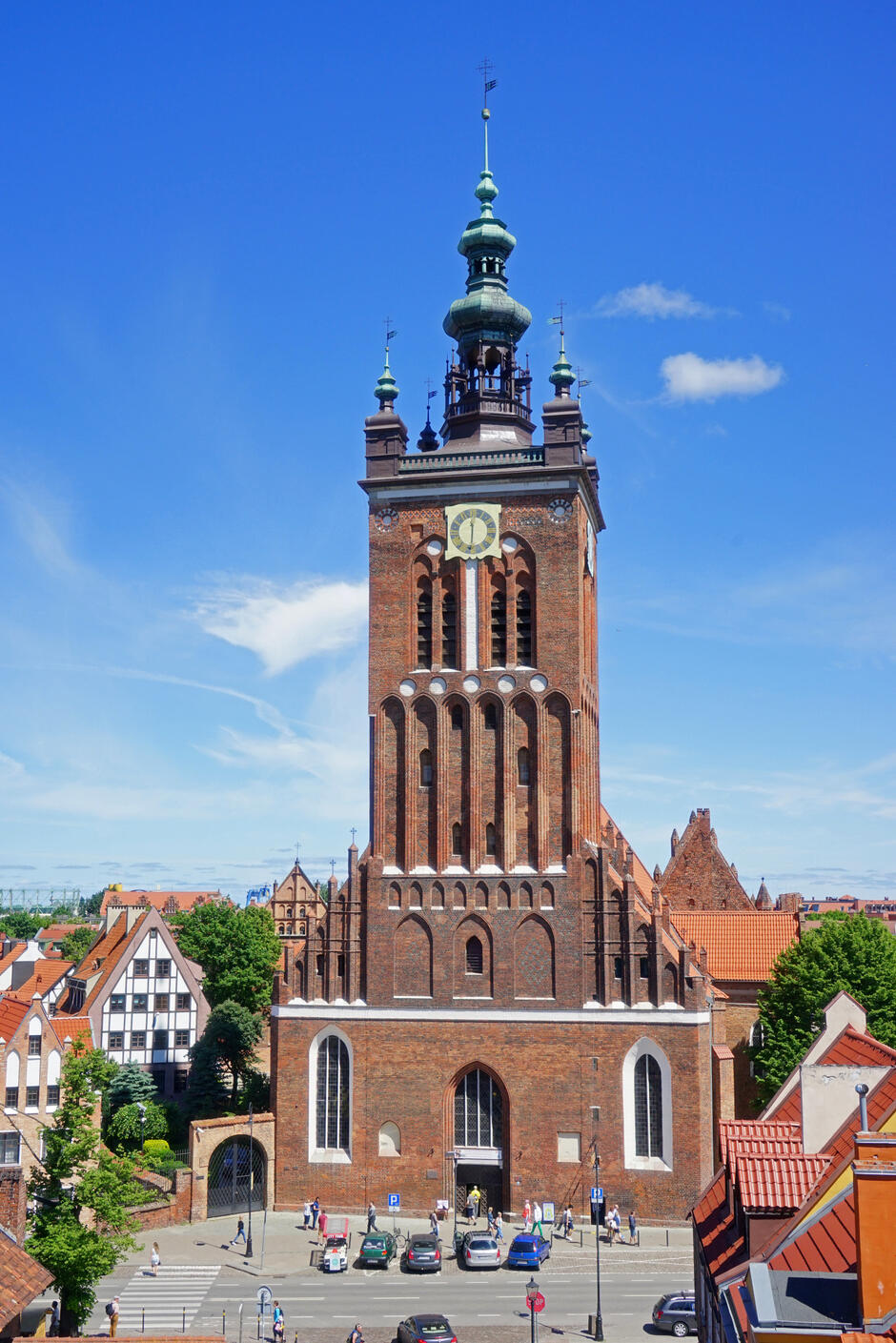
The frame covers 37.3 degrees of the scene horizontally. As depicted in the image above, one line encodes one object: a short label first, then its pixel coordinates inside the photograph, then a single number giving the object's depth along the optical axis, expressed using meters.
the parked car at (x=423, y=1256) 40.06
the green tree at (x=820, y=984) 48.66
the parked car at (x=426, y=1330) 31.05
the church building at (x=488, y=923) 46.12
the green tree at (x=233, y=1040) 62.47
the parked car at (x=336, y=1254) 40.28
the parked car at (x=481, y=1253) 40.00
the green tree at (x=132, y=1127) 56.34
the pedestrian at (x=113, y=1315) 32.34
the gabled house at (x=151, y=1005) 67.75
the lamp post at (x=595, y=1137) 41.58
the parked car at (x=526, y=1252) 39.91
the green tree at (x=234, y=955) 68.19
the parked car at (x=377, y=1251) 40.75
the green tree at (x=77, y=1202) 27.95
